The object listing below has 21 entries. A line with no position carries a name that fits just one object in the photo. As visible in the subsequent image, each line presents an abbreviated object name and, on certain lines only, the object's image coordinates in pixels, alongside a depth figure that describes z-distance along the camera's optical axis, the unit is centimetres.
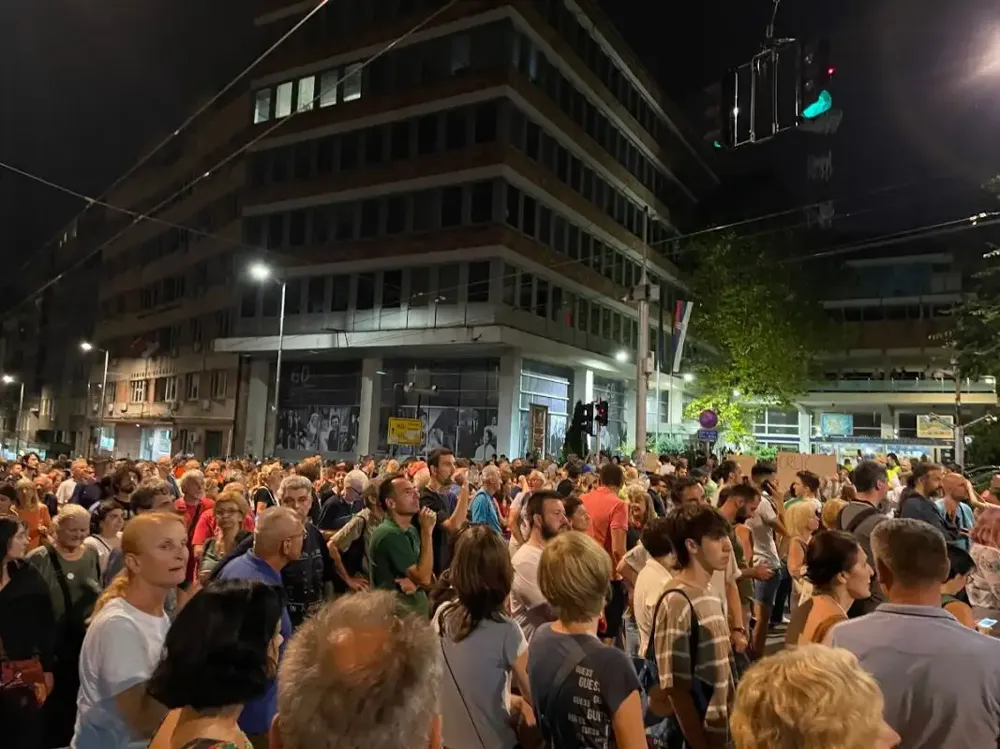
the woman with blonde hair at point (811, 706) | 191
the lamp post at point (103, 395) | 4963
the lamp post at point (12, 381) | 7081
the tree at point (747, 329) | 3375
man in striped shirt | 330
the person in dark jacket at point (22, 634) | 359
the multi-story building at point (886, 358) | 4541
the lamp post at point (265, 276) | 2897
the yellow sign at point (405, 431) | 2108
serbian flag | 2233
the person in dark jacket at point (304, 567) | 490
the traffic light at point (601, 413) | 1973
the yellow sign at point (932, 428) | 4188
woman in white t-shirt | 271
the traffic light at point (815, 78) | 738
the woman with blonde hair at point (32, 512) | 710
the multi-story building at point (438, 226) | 2841
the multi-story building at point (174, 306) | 3906
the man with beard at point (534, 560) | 432
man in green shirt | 509
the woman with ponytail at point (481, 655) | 307
